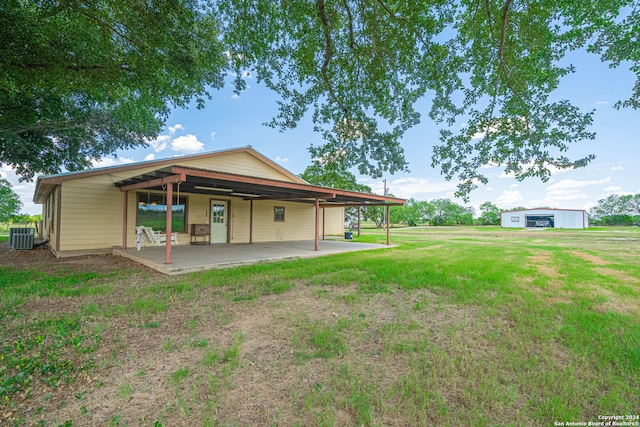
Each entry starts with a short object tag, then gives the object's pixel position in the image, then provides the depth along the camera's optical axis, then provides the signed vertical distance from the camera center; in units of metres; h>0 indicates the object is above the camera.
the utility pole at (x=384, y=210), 35.60 +1.56
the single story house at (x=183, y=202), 8.34 +0.75
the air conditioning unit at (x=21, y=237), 9.92 -0.59
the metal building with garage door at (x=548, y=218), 37.31 +0.73
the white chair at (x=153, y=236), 9.77 -0.53
